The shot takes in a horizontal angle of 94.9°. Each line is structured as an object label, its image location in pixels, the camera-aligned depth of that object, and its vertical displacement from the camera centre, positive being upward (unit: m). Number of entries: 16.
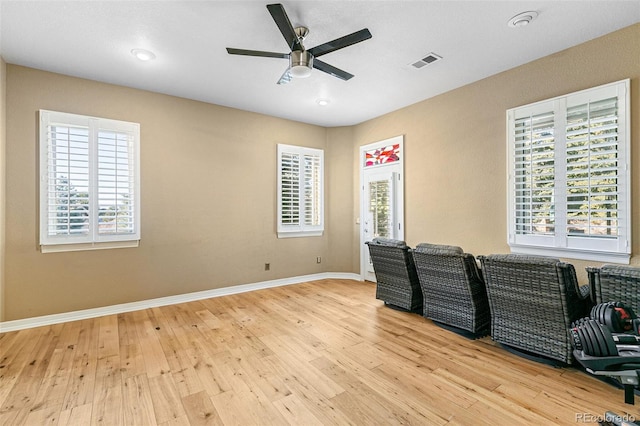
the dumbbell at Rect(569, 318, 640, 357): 1.34 -0.60
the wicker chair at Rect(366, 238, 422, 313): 3.80 -0.83
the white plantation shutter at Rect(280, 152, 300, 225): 5.45 +0.45
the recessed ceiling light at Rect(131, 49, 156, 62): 3.16 +1.74
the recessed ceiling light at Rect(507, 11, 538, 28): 2.57 +1.73
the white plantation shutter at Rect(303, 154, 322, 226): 5.75 +0.45
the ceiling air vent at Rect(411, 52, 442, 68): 3.28 +1.75
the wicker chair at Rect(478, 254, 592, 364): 2.43 -0.80
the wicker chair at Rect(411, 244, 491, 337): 3.10 -0.84
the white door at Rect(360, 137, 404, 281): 5.05 +0.24
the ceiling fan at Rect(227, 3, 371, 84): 2.37 +1.44
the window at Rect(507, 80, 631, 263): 2.79 +0.38
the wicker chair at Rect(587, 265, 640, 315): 2.12 -0.55
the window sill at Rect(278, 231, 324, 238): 5.43 -0.41
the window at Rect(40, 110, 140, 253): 3.57 +0.39
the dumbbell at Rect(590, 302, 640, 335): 1.50 -0.56
